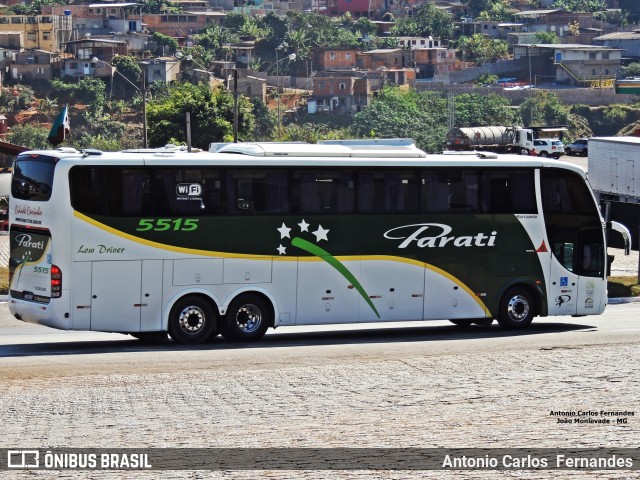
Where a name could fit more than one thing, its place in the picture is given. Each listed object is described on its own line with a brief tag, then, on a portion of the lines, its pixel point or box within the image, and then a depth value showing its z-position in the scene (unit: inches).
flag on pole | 2106.3
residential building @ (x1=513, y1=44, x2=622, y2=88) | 7229.3
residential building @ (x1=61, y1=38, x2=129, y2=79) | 6574.8
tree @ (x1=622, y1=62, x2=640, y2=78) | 7313.0
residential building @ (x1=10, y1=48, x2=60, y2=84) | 6712.6
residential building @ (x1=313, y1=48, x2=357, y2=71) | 7391.7
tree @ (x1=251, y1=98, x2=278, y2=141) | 5851.4
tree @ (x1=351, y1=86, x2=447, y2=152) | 5413.4
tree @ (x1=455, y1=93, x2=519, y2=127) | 5718.5
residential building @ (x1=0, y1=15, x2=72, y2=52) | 7416.3
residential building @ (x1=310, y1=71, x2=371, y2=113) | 6515.8
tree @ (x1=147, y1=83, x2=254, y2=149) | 3262.8
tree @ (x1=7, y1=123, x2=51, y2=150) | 5383.9
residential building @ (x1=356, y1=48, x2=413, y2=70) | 7421.3
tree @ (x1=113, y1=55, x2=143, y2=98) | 6466.5
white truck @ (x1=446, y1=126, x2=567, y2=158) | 3791.8
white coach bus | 951.0
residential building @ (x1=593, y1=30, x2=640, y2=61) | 7790.4
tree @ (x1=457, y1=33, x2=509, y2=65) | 7808.6
